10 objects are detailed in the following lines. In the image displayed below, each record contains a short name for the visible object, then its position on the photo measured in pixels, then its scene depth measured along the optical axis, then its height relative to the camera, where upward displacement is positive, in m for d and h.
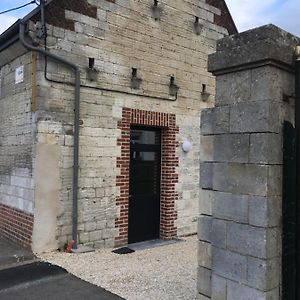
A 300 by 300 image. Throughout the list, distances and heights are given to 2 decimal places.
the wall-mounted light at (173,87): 8.27 +1.68
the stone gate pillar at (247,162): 3.17 +0.04
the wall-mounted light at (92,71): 6.98 +1.68
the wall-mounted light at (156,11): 8.02 +3.22
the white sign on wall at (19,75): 6.94 +1.61
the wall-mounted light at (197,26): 8.85 +3.21
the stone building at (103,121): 6.52 +0.82
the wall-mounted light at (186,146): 8.36 +0.43
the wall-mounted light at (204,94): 9.02 +1.68
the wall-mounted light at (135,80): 7.58 +1.67
